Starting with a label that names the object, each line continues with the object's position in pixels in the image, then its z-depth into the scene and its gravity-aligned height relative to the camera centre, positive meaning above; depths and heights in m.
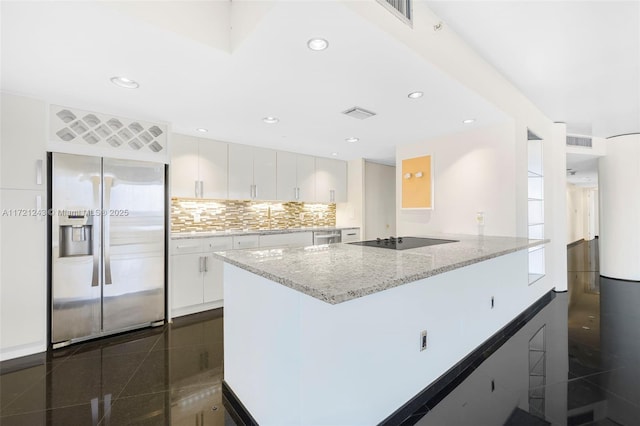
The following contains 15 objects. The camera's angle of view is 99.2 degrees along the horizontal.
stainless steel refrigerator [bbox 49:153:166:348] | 2.57 -0.31
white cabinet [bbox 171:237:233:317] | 3.27 -0.76
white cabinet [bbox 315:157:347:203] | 5.14 +0.66
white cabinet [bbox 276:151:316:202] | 4.62 +0.66
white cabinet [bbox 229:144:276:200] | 4.09 +0.66
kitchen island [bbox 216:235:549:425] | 1.20 -0.62
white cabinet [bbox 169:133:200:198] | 3.55 +0.66
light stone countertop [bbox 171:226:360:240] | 3.35 -0.25
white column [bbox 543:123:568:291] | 3.78 +0.12
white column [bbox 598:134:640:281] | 4.56 +0.11
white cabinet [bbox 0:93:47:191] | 2.34 +0.64
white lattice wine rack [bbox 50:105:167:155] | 2.59 +0.88
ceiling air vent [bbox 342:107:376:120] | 2.74 +1.06
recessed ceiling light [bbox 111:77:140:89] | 2.14 +1.07
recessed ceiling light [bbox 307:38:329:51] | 1.61 +1.03
